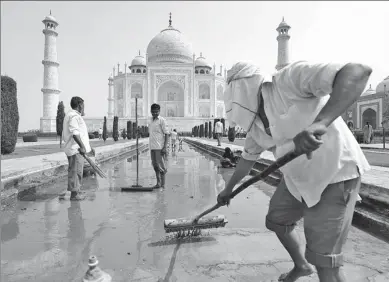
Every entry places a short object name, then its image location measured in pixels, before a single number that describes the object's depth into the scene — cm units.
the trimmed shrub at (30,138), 1786
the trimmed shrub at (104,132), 1900
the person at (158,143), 432
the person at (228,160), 662
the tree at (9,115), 823
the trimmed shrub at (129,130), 2776
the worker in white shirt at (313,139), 103
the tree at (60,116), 1516
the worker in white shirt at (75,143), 353
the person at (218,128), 1203
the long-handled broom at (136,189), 411
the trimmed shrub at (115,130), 2089
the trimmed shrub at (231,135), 1154
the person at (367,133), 1333
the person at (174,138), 1157
